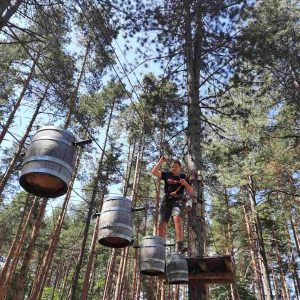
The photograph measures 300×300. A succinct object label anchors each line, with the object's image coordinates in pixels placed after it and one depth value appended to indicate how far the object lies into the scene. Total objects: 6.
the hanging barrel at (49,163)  2.51
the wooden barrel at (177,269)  4.20
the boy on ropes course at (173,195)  4.94
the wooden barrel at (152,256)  4.07
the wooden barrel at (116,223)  3.58
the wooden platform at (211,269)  4.53
